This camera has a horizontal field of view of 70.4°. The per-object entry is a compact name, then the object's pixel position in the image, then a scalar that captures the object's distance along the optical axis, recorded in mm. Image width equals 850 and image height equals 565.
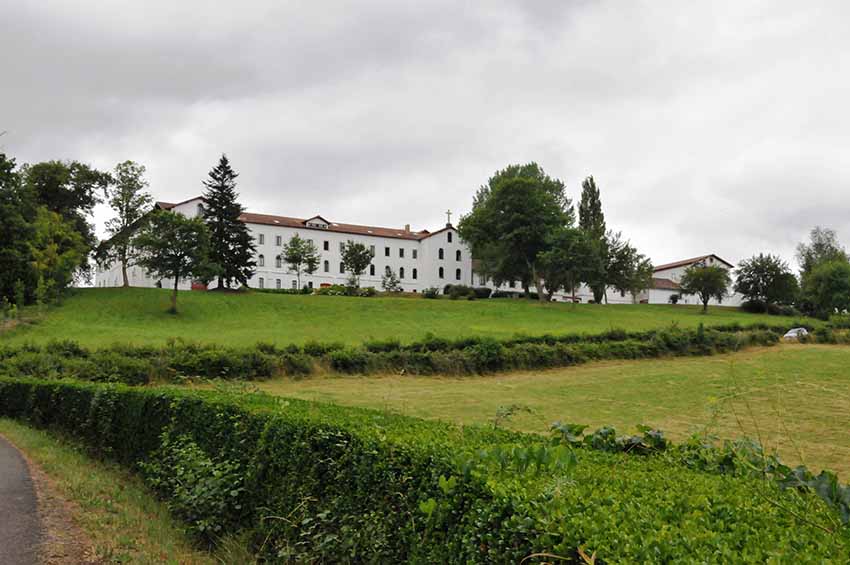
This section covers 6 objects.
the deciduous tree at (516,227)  71062
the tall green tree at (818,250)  90875
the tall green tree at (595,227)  70481
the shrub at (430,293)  72875
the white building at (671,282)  90562
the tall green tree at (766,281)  72000
